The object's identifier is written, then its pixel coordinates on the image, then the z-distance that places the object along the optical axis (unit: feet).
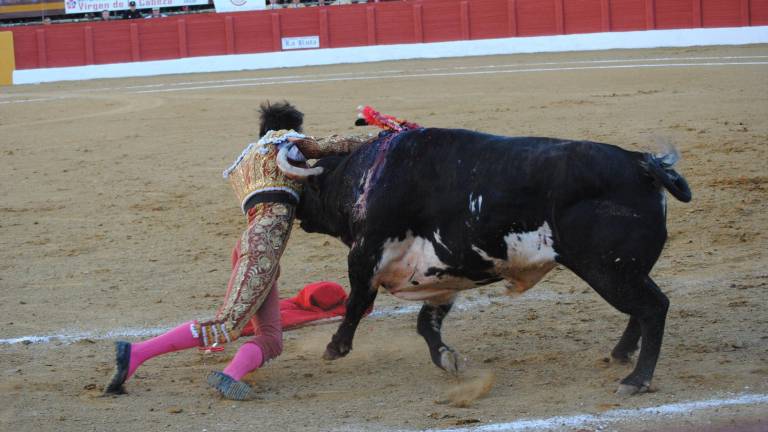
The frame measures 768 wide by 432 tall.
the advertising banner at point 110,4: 79.20
